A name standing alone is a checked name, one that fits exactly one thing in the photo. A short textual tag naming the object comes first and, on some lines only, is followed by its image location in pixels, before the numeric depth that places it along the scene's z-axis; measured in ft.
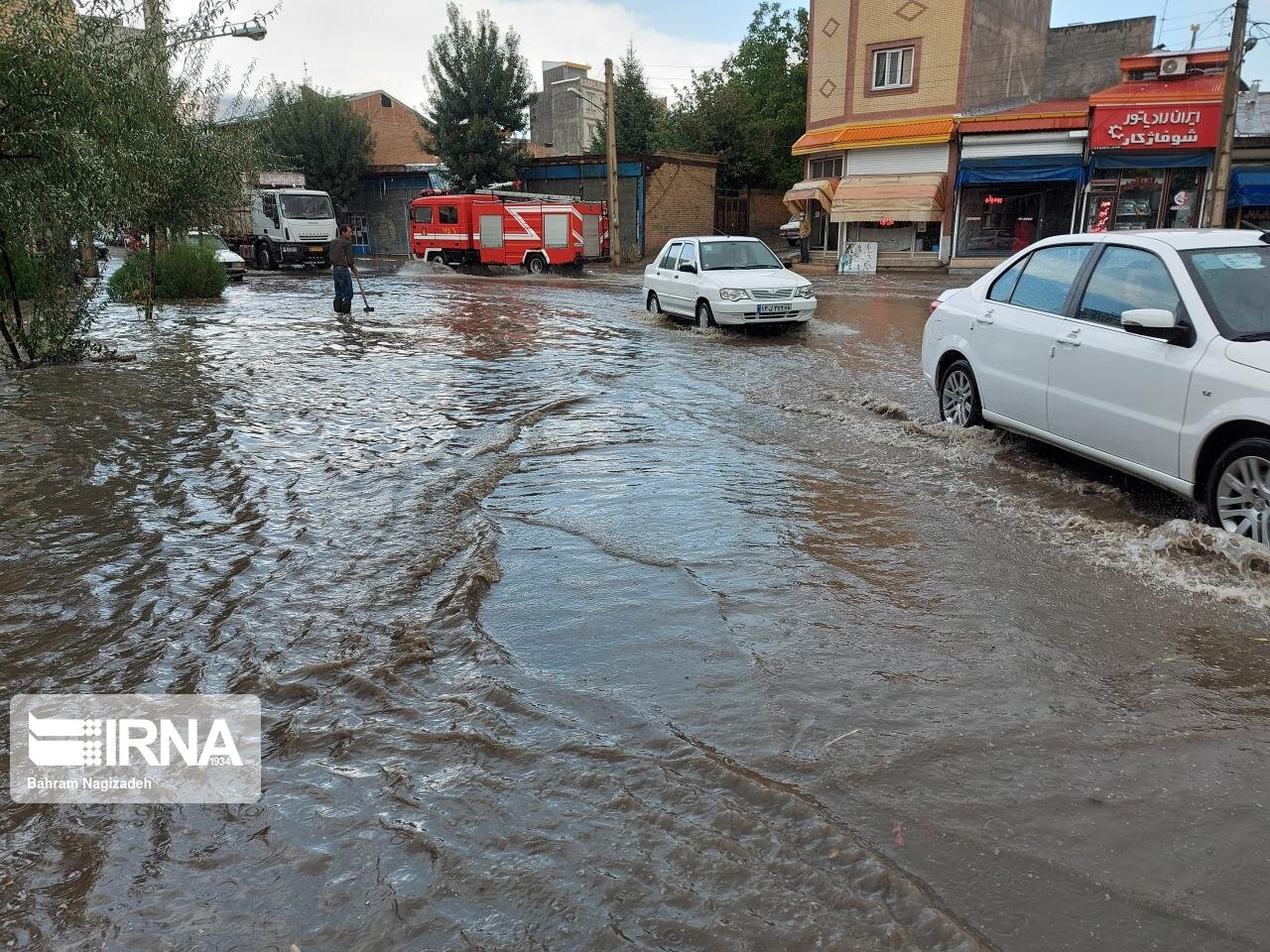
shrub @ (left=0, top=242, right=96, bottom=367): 37.22
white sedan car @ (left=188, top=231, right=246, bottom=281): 83.97
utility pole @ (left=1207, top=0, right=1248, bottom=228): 58.65
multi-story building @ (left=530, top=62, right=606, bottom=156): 177.37
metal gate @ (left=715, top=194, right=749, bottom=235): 135.03
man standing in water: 57.88
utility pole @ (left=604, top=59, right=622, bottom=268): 105.91
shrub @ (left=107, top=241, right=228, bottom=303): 66.59
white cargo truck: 110.01
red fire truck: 106.22
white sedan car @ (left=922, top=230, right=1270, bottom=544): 15.55
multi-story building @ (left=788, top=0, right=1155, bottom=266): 89.51
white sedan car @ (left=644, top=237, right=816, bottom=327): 46.55
